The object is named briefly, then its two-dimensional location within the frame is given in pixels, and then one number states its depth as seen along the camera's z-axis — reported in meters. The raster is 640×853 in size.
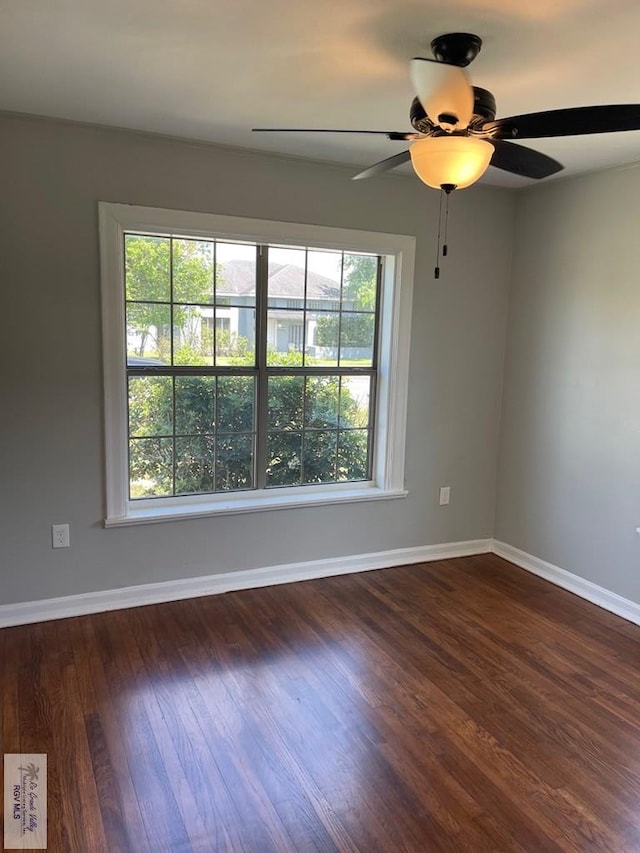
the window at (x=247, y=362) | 3.15
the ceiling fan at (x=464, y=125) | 1.64
